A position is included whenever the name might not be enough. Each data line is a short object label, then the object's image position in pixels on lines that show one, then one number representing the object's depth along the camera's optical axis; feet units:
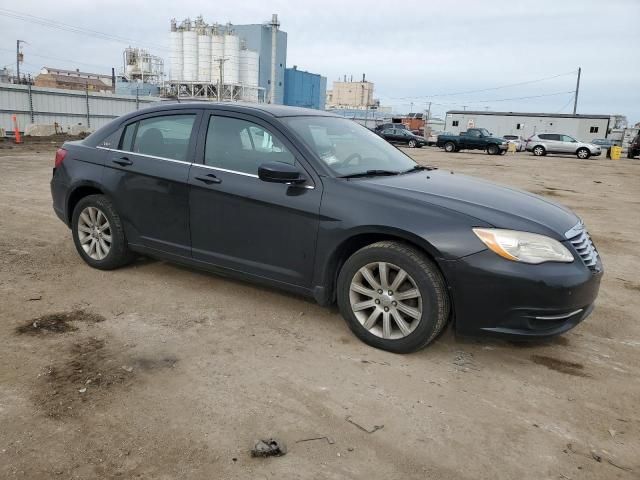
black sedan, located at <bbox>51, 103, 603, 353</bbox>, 10.75
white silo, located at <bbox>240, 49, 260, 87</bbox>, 191.83
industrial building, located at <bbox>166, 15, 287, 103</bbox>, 186.60
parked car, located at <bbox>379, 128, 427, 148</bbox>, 122.52
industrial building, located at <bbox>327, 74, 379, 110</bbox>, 314.55
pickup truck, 107.45
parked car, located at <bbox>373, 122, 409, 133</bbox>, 130.11
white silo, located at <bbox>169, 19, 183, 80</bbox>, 189.57
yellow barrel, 111.45
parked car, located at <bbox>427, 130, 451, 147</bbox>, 133.26
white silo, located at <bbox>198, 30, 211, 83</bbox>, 188.03
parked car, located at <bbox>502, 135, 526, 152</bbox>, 135.33
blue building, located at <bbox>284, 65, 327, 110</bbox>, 221.66
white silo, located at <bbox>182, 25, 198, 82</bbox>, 187.93
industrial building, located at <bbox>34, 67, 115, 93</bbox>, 227.40
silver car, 110.63
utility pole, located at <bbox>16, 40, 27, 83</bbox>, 152.89
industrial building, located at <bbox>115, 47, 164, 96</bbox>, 208.02
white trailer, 187.62
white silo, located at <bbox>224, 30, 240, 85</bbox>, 186.50
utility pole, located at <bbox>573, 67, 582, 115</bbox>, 214.07
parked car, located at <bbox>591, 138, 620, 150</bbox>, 166.63
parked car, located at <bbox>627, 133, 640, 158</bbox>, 111.04
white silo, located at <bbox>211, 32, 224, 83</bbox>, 186.60
